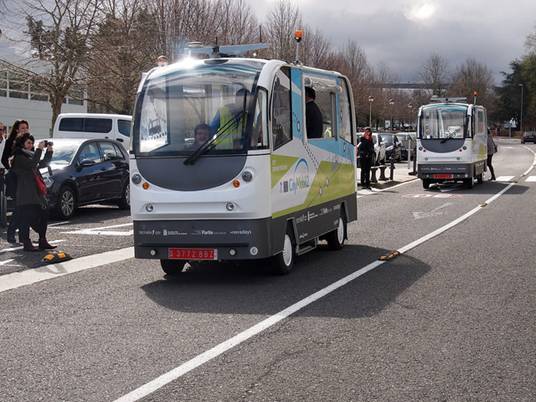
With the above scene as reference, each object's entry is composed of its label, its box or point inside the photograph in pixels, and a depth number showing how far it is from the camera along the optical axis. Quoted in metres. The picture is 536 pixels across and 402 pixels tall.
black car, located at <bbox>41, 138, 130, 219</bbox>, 15.79
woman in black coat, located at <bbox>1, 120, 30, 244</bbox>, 12.38
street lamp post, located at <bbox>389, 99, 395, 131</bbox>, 94.11
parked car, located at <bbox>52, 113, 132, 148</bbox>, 22.44
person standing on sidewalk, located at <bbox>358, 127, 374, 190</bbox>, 25.05
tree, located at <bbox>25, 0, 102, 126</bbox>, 34.62
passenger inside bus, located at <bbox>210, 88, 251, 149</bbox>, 8.99
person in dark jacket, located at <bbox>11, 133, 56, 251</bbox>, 11.77
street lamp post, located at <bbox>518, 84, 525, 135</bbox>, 120.96
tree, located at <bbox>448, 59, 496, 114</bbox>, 106.62
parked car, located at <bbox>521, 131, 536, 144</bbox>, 94.31
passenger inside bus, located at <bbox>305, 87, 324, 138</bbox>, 10.41
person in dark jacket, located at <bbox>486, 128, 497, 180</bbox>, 29.91
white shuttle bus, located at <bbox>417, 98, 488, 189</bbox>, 25.80
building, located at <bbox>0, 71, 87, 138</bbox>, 43.94
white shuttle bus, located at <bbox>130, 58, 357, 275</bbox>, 8.95
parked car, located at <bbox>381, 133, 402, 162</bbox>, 41.25
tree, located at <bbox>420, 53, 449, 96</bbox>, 107.00
